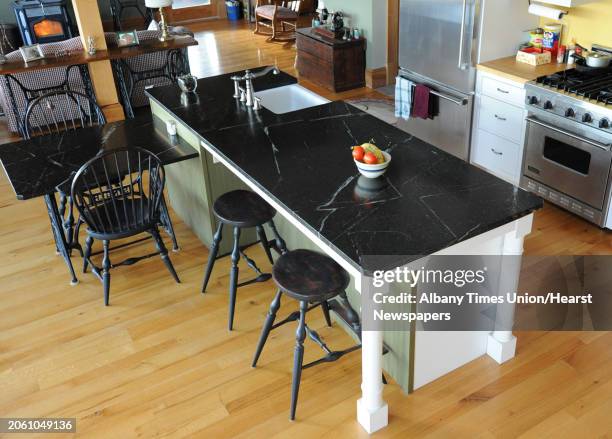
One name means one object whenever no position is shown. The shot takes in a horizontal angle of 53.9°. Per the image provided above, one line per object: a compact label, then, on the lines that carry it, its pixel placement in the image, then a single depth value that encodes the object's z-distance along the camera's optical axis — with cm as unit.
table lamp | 647
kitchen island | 240
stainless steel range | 375
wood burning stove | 889
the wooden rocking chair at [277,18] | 916
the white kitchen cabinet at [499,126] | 432
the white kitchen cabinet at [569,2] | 403
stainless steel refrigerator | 442
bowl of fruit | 271
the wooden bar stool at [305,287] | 255
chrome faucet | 376
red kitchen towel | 497
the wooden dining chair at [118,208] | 335
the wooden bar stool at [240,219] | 312
